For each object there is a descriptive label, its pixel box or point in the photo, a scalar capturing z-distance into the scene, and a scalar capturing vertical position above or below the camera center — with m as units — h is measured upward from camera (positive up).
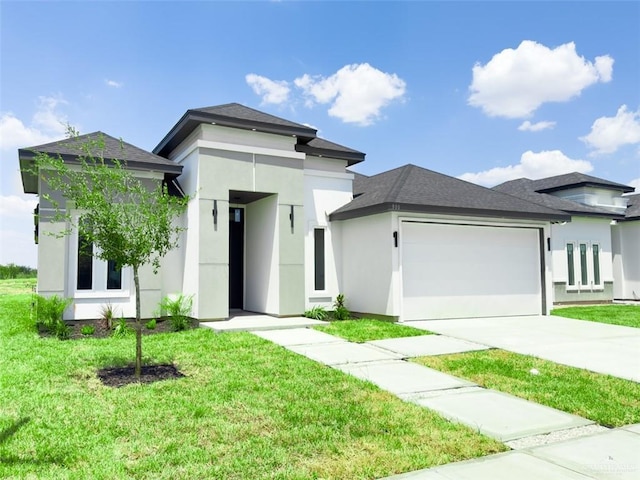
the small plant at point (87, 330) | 10.09 -1.38
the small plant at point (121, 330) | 10.04 -1.39
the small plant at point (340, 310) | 13.20 -1.26
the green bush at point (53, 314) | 9.75 -1.00
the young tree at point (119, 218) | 6.64 +0.78
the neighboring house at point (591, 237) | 18.86 +1.27
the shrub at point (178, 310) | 10.89 -1.05
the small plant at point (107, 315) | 10.80 -1.15
